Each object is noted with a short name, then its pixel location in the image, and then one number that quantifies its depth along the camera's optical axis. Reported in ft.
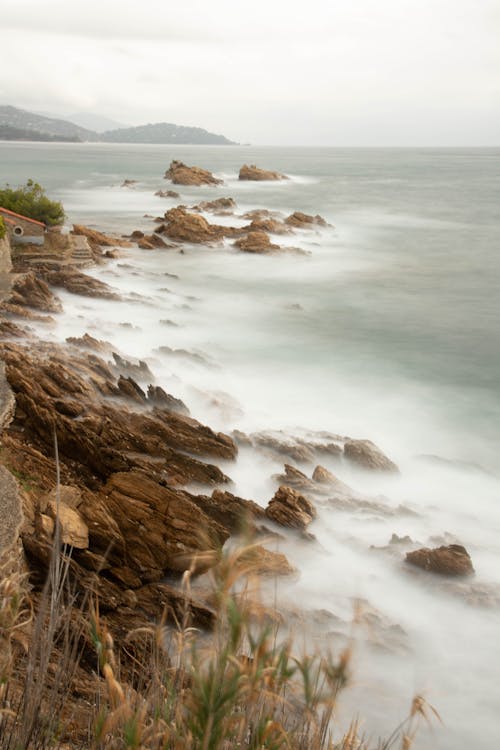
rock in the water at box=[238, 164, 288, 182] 329.31
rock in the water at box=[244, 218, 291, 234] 169.58
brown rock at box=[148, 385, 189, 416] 60.03
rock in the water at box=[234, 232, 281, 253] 148.05
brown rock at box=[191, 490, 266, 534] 43.32
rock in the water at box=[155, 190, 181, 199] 246.27
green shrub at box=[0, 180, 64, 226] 121.80
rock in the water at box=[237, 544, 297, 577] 38.68
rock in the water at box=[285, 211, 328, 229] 184.85
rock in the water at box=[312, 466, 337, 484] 51.93
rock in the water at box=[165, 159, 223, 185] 297.33
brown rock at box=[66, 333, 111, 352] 71.26
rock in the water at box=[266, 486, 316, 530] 45.47
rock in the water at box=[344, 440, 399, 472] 55.98
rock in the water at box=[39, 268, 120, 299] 95.09
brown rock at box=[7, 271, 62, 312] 81.87
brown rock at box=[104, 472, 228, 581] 37.17
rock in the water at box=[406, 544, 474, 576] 42.47
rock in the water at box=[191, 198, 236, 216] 206.91
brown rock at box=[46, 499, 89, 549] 34.14
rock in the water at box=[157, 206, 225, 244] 153.07
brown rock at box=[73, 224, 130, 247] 134.41
